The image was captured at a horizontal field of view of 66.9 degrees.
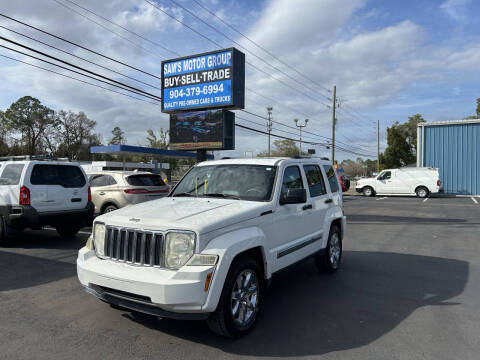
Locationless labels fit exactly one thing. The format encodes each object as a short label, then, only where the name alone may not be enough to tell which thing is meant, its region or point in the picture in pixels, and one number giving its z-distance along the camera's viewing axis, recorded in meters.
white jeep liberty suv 3.22
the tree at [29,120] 55.34
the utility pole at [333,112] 37.34
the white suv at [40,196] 7.55
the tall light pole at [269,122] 57.00
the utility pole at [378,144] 58.71
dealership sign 14.15
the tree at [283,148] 61.22
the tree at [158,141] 65.94
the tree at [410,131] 65.99
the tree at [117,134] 92.00
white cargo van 25.50
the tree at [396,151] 57.47
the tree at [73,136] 62.31
